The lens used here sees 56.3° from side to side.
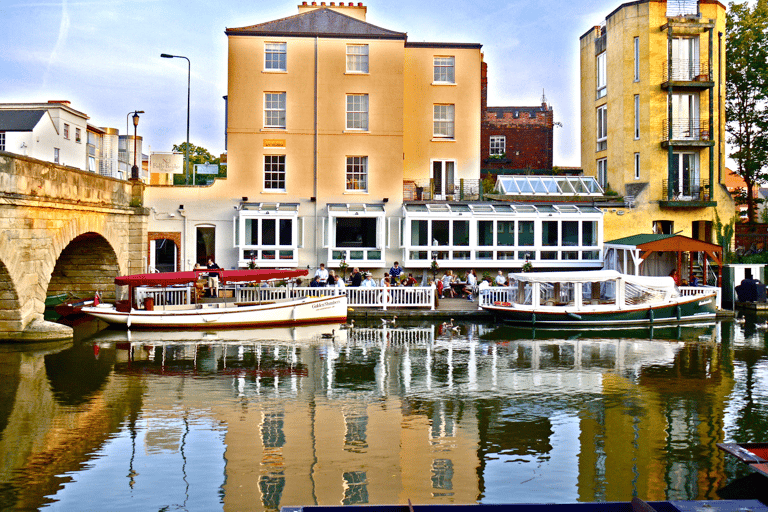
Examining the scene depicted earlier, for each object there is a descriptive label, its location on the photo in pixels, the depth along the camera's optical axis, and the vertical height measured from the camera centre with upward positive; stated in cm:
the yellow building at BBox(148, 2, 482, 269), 3219 +552
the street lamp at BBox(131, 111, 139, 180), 2782 +578
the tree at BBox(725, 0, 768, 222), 3725 +980
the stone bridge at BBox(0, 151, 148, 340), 1952 +95
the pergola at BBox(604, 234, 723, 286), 2930 +88
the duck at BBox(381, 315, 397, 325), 2601 -197
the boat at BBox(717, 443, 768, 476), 925 -251
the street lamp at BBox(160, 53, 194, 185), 3434 +1013
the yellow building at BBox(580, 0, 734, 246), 3384 +723
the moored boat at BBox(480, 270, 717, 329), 2577 -124
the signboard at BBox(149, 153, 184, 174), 3525 +512
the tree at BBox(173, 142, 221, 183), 6197 +1010
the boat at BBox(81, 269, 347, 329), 2414 -146
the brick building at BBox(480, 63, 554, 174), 4556 +828
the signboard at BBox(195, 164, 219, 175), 3509 +485
